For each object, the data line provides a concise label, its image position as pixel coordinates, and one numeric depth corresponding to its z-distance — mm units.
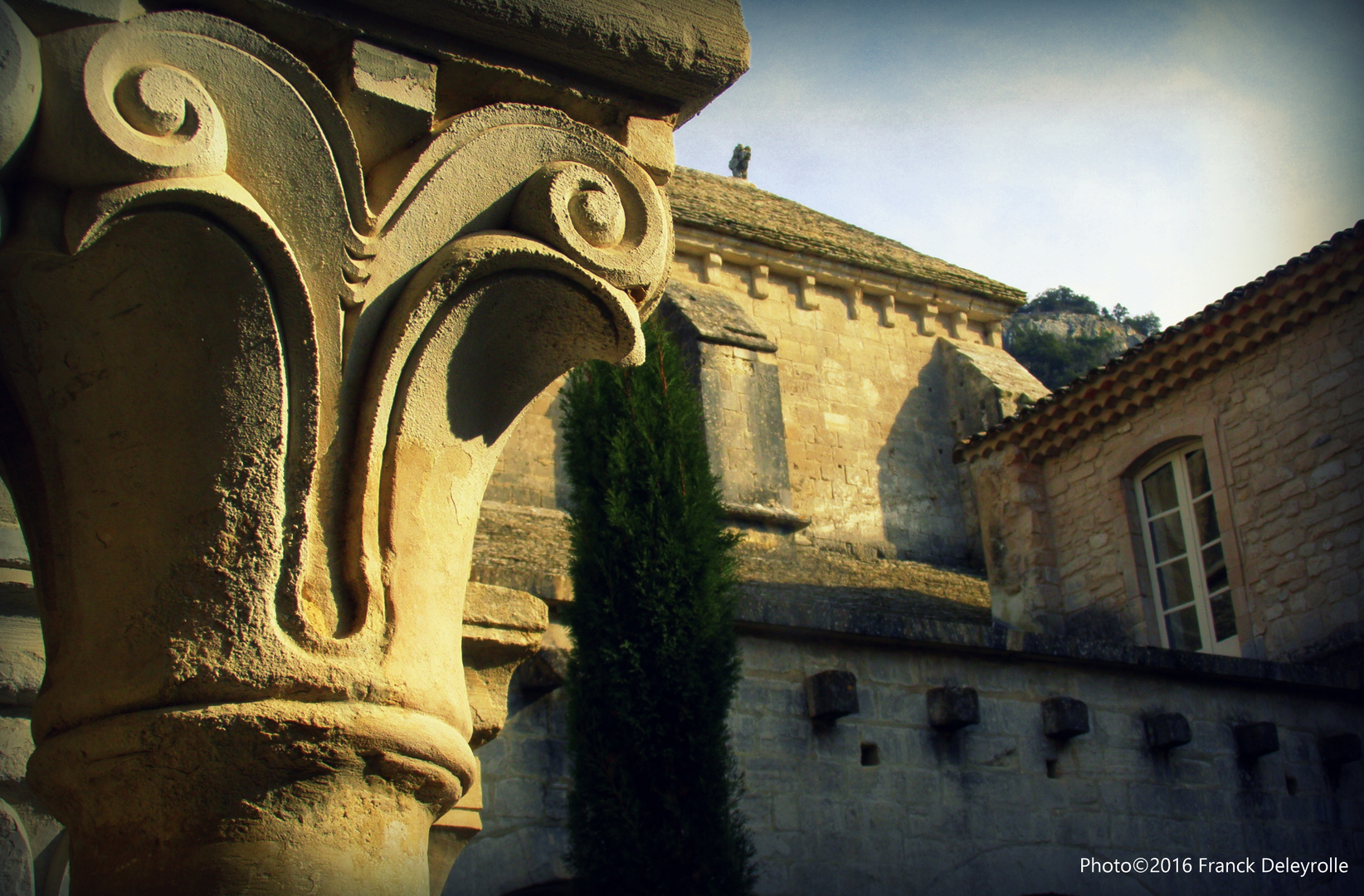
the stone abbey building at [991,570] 6332
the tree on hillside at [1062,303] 44781
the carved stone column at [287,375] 1455
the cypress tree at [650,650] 5238
